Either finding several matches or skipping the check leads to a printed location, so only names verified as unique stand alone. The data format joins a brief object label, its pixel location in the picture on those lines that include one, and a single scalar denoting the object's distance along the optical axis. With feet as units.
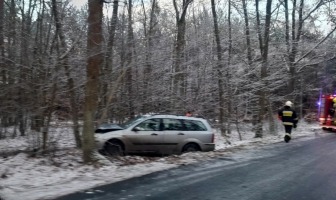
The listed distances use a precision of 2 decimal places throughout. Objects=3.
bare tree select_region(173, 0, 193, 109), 66.81
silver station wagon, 43.47
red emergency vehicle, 76.43
